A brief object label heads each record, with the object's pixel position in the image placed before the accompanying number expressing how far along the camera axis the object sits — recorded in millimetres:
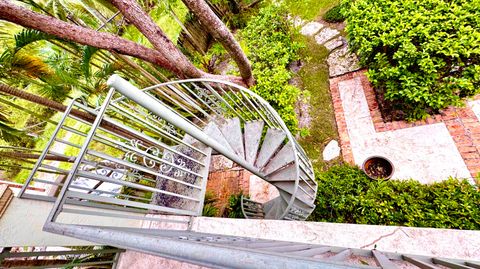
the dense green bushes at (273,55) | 4059
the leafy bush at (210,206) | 3723
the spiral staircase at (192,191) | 667
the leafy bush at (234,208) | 3691
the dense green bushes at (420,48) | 2771
